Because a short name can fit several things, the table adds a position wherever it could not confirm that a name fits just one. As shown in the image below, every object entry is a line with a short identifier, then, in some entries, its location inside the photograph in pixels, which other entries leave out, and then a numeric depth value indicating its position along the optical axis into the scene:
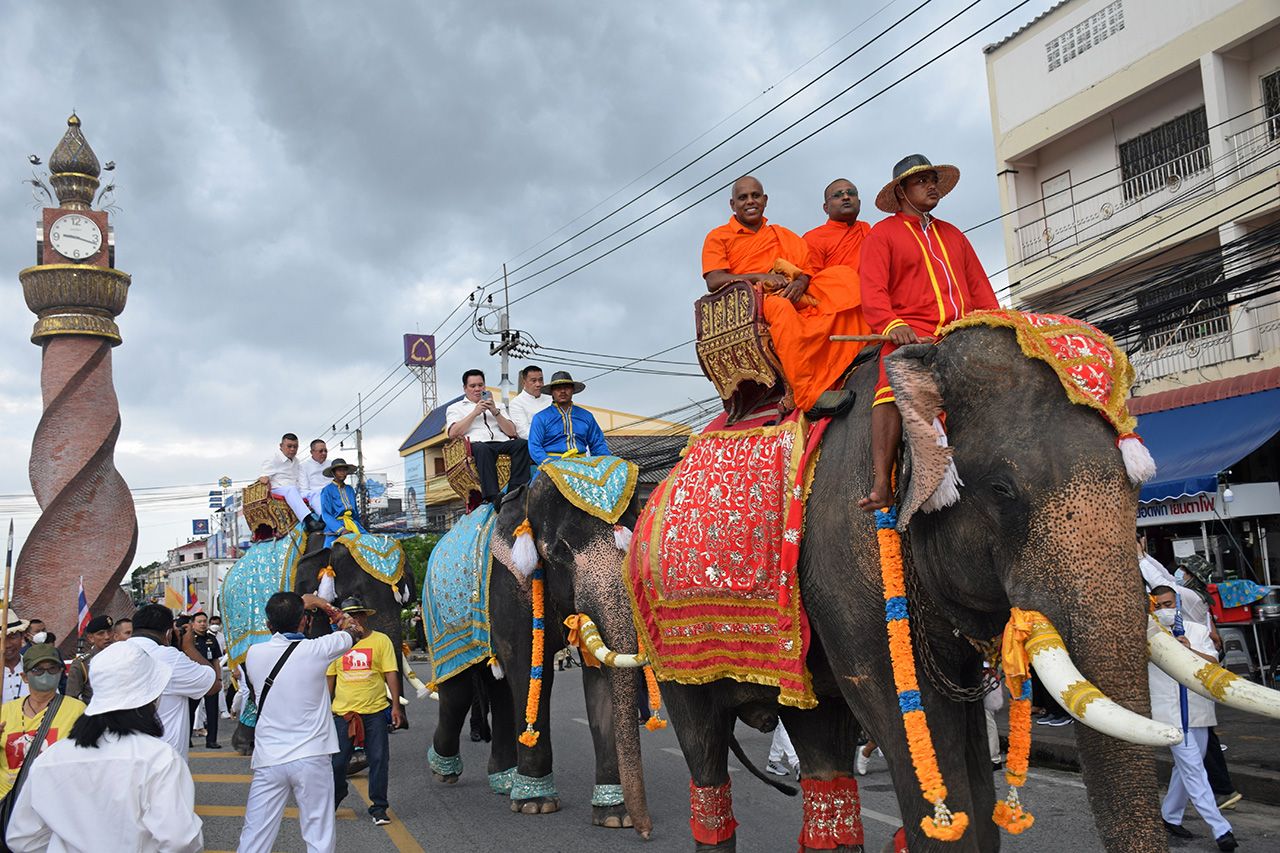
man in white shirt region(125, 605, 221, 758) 6.22
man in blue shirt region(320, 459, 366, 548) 11.80
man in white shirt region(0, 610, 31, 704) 7.21
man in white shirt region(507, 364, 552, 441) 9.43
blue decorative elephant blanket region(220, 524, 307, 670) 12.34
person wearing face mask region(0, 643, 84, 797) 4.87
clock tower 22.00
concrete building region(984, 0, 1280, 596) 13.68
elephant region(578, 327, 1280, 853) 2.90
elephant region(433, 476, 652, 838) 6.94
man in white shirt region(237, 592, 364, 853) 5.92
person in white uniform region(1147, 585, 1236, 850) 6.73
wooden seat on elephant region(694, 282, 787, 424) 4.84
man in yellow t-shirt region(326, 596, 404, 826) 8.42
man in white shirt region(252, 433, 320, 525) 13.56
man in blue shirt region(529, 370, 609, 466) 8.14
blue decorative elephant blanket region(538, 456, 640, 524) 7.16
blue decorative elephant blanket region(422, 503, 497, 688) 8.77
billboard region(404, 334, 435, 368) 42.03
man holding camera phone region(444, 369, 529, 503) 9.16
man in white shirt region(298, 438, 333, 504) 13.27
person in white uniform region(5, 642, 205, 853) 3.65
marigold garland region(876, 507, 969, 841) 3.45
